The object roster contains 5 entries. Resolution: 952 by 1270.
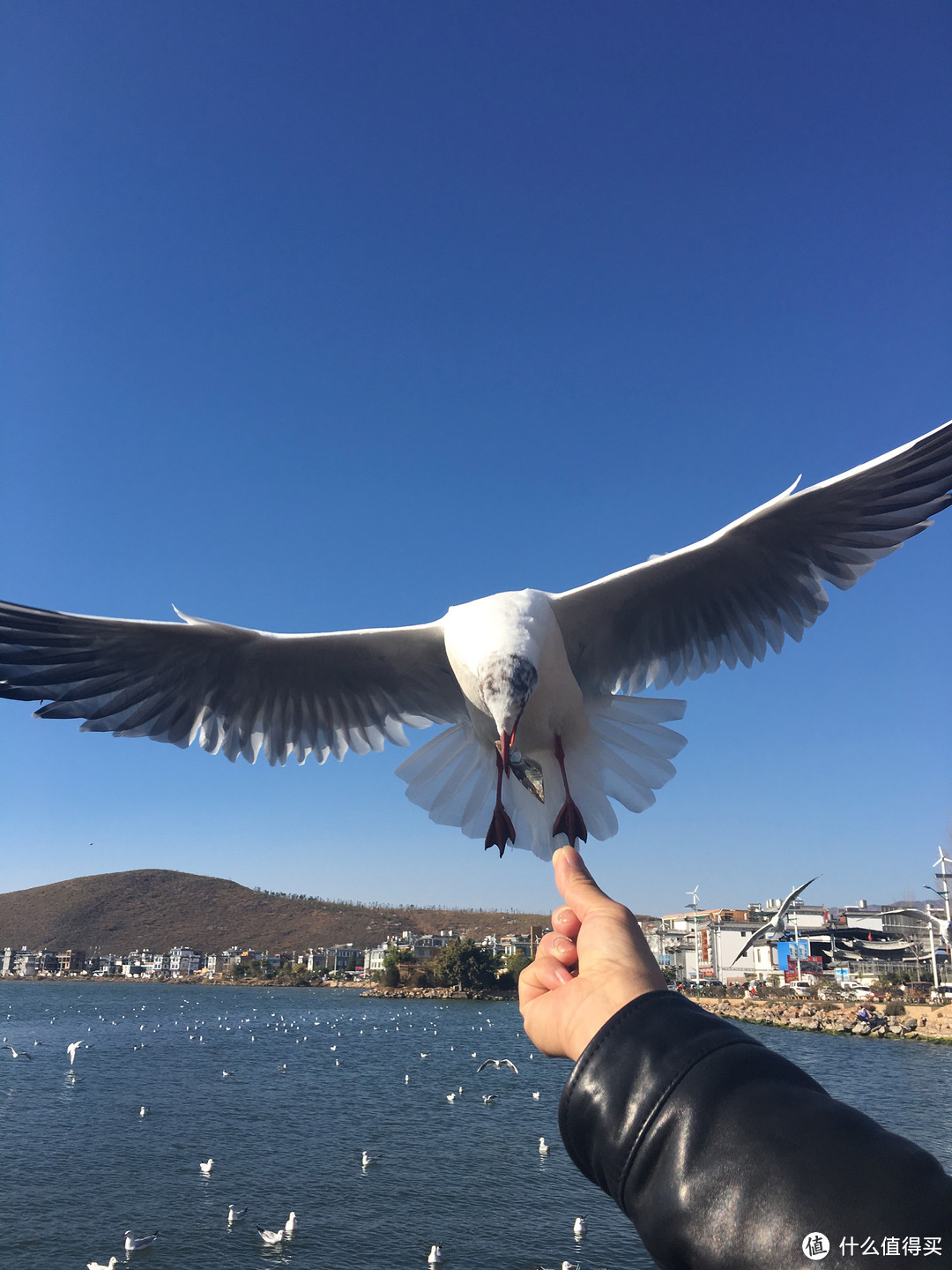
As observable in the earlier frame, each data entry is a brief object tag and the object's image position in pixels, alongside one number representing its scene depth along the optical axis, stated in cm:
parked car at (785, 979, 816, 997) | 4834
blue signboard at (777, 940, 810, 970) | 5469
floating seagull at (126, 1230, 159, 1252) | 1328
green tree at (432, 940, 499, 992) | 6203
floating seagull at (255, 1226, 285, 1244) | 1376
